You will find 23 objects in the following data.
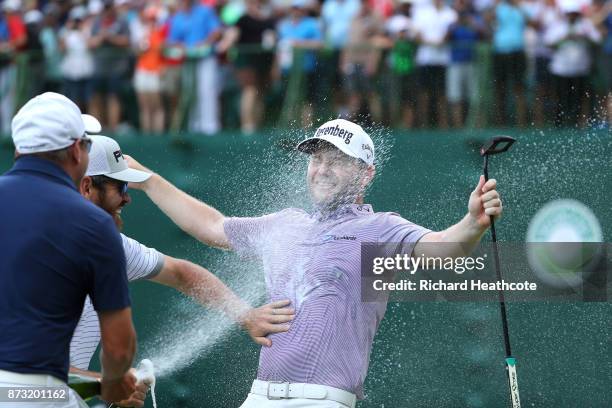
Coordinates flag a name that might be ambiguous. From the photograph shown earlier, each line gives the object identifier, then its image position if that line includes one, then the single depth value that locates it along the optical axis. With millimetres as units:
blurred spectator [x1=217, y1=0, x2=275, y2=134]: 17641
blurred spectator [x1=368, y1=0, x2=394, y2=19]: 20844
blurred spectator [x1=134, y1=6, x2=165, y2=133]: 18531
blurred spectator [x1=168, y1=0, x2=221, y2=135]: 18328
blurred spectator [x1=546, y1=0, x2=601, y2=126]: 15445
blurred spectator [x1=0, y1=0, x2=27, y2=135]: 19719
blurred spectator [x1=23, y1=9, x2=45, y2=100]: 19703
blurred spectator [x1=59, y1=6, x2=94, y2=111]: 19437
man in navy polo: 7824
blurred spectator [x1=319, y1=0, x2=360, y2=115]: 17328
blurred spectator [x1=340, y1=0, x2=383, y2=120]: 16172
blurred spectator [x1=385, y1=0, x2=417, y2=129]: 16281
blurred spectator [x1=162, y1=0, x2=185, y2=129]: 18625
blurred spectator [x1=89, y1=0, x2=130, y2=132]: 19344
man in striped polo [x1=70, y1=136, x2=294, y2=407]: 10453
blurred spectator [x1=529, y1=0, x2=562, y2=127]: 15484
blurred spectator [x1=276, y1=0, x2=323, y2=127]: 16828
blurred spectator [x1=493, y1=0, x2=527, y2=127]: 15570
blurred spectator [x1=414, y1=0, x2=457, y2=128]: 16203
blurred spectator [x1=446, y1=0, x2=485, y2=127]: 15883
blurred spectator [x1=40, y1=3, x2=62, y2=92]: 19797
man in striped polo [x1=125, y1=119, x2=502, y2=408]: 9930
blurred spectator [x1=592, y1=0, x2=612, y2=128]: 15197
